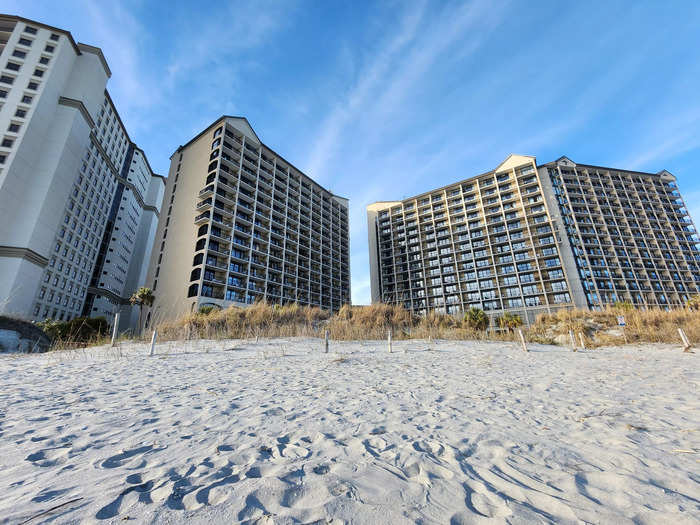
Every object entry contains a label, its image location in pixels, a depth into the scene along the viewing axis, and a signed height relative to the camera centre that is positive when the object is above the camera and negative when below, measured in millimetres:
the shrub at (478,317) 30033 +2803
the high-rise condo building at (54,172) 38031 +27227
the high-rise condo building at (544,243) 49688 +18342
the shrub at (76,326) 22719 +2405
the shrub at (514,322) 28150 +2061
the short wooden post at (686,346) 10908 -302
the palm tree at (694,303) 20311 +2437
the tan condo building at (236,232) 40344 +18880
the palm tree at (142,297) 34156 +6366
